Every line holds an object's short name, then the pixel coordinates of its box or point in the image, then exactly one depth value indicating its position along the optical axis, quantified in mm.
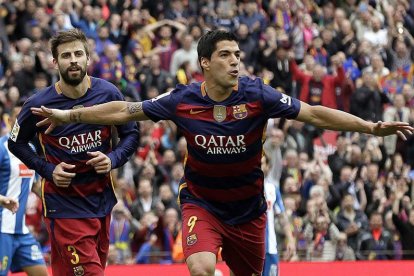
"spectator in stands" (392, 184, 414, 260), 19531
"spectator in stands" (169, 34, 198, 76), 22812
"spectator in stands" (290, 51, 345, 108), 23109
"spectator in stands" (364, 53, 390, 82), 24375
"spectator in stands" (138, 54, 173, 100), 21797
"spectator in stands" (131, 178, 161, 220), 18938
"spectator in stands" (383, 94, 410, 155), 22719
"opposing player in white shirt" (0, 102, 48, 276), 12883
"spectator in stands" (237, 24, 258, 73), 23828
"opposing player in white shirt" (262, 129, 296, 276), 14703
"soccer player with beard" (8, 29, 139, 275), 11219
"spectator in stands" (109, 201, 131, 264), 18062
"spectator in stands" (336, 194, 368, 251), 19422
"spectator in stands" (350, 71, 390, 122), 23141
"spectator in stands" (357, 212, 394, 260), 18969
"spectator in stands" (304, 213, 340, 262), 18625
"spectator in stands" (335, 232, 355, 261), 18641
